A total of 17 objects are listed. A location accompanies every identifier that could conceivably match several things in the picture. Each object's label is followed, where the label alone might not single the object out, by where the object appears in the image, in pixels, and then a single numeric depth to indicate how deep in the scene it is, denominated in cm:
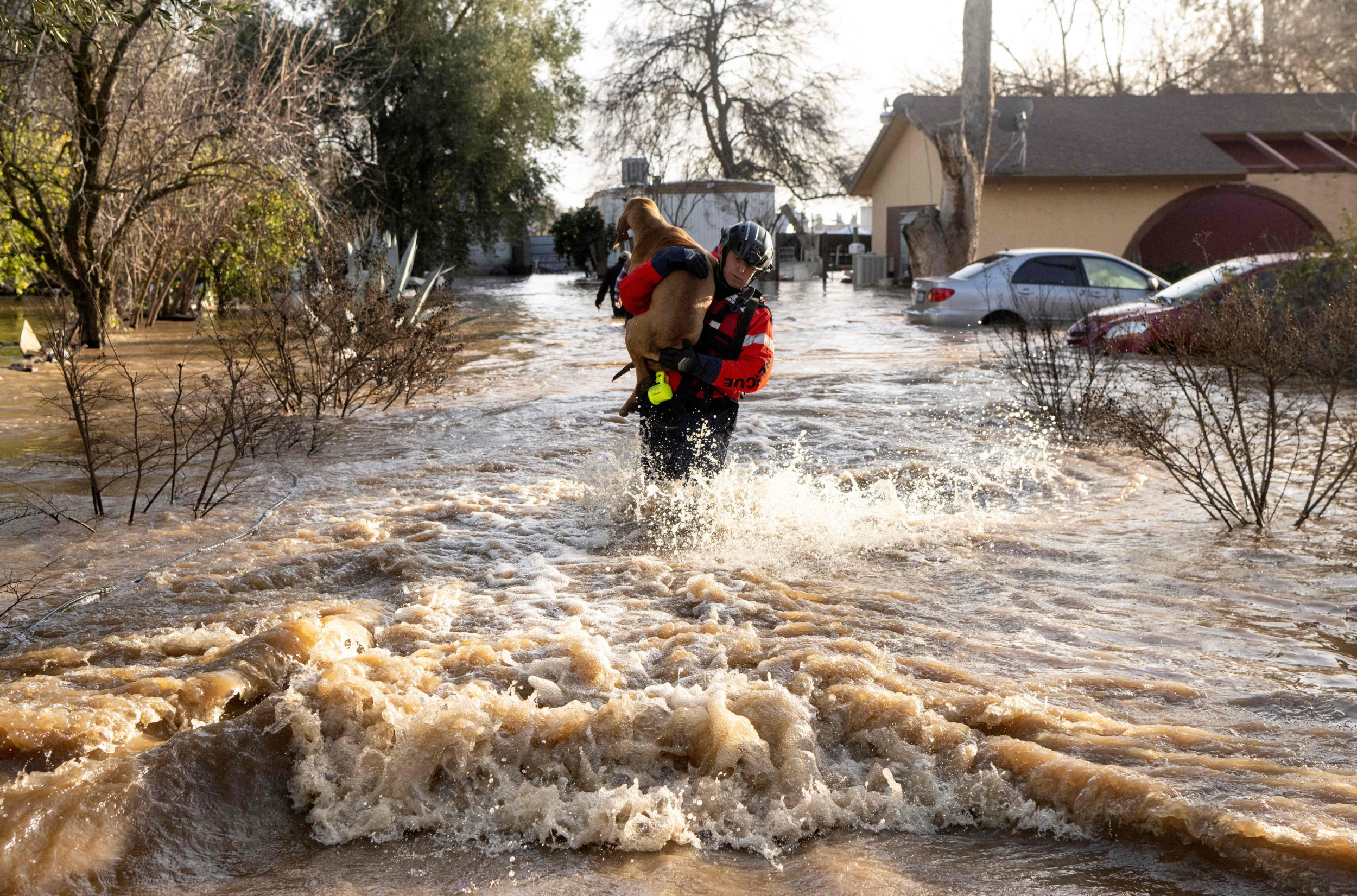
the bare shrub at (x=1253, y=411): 596
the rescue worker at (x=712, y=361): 517
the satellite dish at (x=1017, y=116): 2336
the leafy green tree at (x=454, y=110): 2878
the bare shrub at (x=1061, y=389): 857
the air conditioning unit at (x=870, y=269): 3170
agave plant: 1148
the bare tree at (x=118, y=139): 1214
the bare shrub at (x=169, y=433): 592
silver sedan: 1631
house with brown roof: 2411
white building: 3244
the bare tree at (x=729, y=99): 3900
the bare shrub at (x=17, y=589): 440
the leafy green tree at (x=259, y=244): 1562
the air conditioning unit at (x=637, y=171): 3369
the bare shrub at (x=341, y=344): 920
